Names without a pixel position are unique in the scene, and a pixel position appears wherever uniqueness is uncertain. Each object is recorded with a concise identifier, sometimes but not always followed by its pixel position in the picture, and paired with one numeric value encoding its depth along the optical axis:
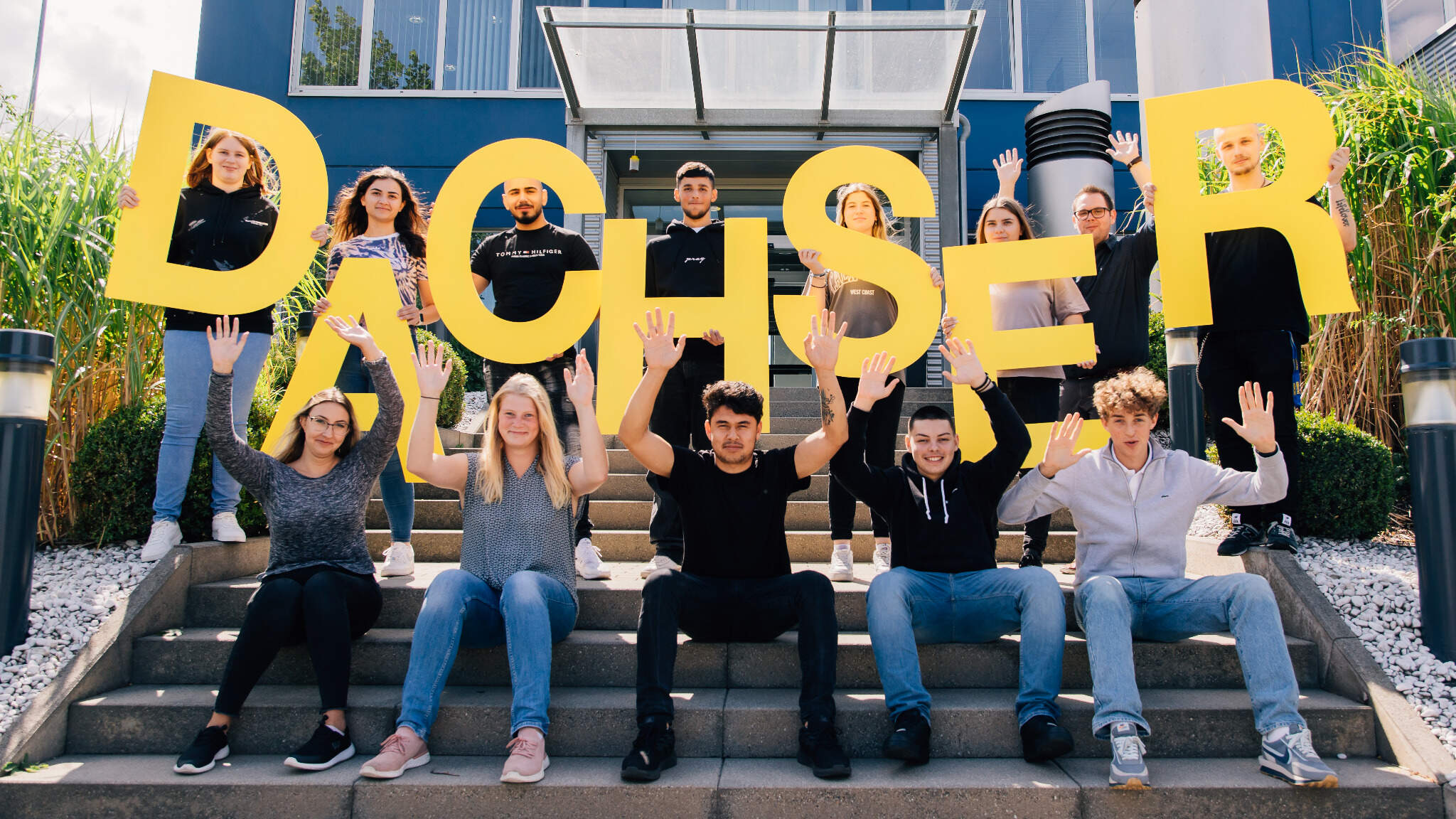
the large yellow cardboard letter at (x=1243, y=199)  3.81
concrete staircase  2.68
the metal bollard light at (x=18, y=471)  3.24
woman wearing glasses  2.95
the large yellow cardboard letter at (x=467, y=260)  4.08
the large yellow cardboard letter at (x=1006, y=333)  3.99
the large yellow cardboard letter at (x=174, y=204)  3.82
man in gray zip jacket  2.78
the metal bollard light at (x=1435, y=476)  3.22
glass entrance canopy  6.87
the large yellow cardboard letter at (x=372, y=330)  4.02
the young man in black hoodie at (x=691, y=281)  4.22
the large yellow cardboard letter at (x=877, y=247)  4.19
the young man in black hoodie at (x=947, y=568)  2.92
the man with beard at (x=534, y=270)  4.19
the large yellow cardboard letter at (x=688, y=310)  4.12
